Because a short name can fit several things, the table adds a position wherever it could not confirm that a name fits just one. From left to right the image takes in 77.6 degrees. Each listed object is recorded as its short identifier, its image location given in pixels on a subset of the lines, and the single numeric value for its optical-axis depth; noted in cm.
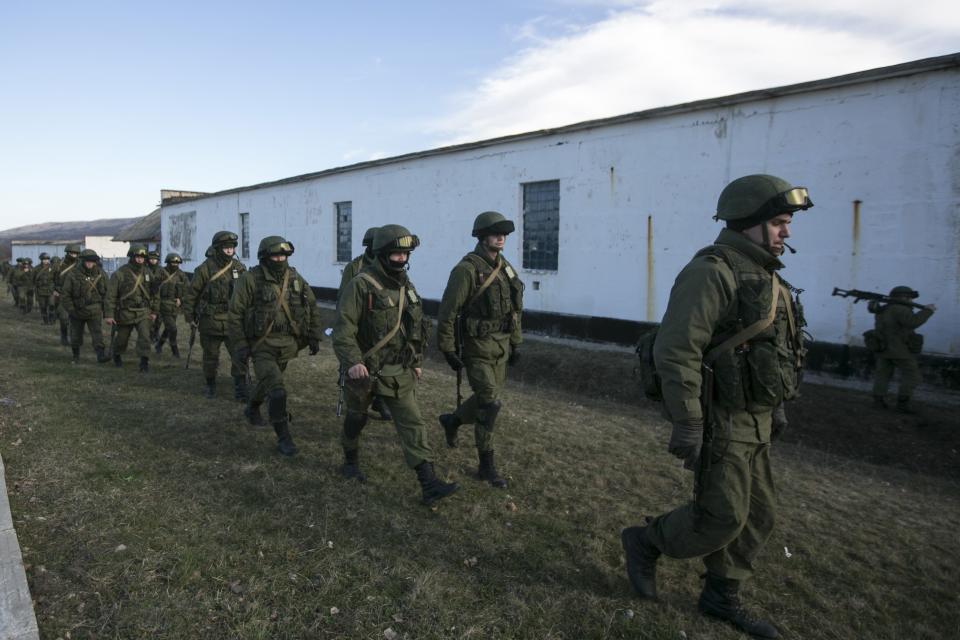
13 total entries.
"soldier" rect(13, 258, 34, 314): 1891
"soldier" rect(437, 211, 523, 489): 493
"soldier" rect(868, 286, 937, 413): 779
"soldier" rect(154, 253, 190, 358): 1055
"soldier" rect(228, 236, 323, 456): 573
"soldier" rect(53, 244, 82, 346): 1231
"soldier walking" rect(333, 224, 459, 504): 438
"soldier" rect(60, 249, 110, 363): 1006
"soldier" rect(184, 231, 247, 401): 797
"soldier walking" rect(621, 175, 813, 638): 277
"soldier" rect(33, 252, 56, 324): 1661
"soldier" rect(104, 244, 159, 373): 952
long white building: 836
